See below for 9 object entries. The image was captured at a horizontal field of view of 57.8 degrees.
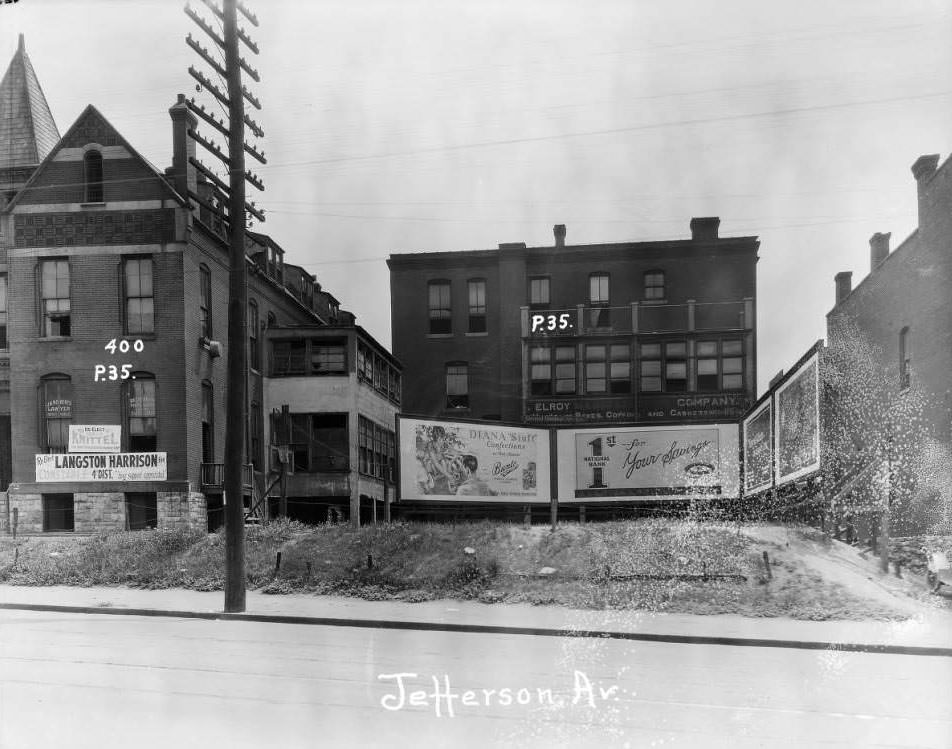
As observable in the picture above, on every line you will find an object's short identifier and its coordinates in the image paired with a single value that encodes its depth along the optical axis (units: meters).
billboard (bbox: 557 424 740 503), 20.00
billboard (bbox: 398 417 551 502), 19.67
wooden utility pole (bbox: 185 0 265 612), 13.40
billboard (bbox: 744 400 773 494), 17.25
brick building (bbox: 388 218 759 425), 17.22
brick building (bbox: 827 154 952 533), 11.71
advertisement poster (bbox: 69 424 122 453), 14.45
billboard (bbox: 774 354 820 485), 14.00
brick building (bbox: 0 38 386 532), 14.35
